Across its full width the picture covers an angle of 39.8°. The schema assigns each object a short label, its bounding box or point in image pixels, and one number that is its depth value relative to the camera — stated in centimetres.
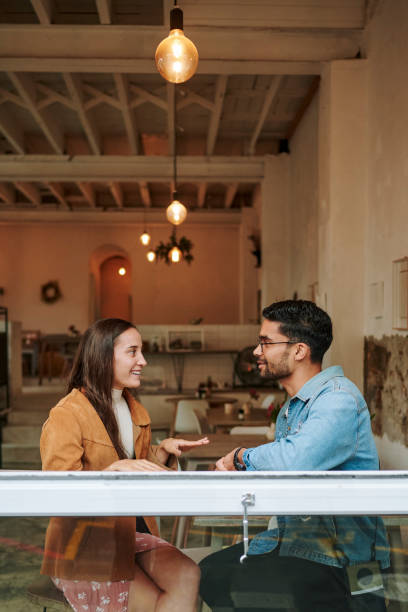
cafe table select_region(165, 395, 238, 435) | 667
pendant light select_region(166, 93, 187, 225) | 597
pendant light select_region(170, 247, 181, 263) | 796
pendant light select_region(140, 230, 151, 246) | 1022
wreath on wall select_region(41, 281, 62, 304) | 1370
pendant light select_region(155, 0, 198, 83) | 282
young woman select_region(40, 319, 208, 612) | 98
